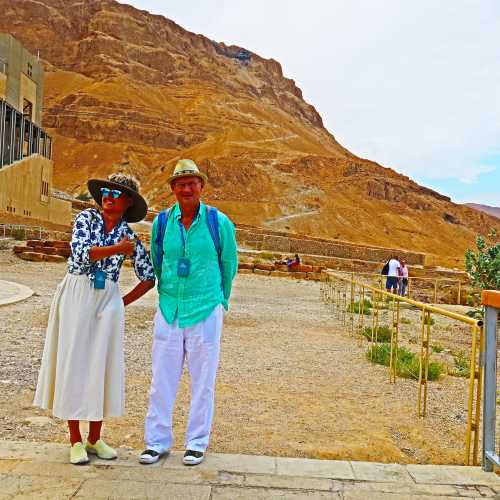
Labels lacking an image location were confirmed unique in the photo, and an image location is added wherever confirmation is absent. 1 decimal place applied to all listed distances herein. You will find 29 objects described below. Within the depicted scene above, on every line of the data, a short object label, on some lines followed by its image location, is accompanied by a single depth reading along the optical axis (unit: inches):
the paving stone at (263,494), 114.8
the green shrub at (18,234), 951.6
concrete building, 1047.0
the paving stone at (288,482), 120.6
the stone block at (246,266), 1035.8
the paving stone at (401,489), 118.6
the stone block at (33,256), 823.7
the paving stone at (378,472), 126.6
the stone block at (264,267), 1050.9
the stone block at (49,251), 868.0
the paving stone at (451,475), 125.3
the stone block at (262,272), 1029.2
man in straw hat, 138.9
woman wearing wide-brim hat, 130.7
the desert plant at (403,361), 281.3
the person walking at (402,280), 720.6
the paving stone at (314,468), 127.7
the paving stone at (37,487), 111.9
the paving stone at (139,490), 113.0
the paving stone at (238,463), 129.3
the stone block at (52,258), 835.0
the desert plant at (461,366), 297.4
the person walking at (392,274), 745.6
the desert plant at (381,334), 382.1
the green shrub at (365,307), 518.6
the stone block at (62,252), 876.6
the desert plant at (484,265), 527.2
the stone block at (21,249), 843.4
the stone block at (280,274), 1031.0
